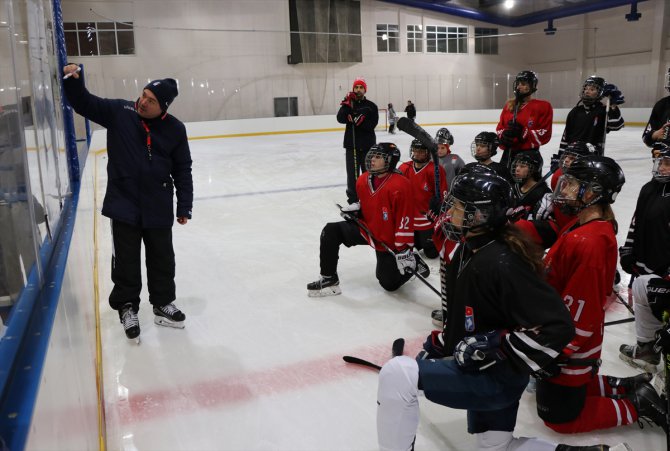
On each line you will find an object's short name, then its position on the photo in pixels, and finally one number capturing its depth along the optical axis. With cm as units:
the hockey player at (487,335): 151
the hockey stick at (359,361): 250
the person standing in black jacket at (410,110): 1619
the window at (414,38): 2020
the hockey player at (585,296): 184
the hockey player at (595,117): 439
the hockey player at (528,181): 344
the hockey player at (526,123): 452
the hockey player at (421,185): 402
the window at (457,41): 2101
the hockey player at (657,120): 439
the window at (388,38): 1970
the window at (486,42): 2159
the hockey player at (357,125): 566
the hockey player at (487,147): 425
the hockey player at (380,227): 332
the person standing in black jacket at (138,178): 274
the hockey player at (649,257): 239
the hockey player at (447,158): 443
